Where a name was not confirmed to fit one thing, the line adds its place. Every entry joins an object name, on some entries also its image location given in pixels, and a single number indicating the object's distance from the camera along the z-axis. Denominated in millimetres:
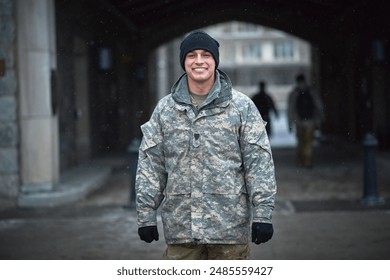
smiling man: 4996
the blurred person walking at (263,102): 20016
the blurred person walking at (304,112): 17479
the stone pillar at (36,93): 12899
